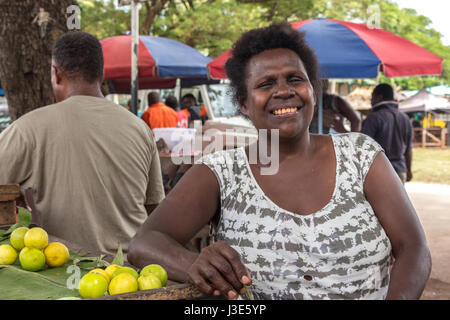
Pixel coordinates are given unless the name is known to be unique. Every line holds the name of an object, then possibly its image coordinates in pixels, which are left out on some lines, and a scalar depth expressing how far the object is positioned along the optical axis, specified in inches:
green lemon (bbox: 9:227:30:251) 79.1
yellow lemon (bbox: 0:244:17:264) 76.0
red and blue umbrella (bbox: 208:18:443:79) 201.9
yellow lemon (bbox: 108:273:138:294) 56.3
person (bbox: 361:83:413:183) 241.6
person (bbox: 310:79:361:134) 246.4
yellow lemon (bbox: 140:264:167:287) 60.2
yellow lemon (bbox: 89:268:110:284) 59.1
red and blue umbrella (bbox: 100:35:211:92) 285.9
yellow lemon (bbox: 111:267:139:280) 60.7
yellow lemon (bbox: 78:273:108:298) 57.0
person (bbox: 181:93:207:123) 411.5
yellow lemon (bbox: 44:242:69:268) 75.5
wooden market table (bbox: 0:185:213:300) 50.7
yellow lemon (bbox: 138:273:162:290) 56.7
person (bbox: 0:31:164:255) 104.0
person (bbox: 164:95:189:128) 336.6
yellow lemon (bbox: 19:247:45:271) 73.5
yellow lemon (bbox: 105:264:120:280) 62.1
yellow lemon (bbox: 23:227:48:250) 75.7
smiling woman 72.6
